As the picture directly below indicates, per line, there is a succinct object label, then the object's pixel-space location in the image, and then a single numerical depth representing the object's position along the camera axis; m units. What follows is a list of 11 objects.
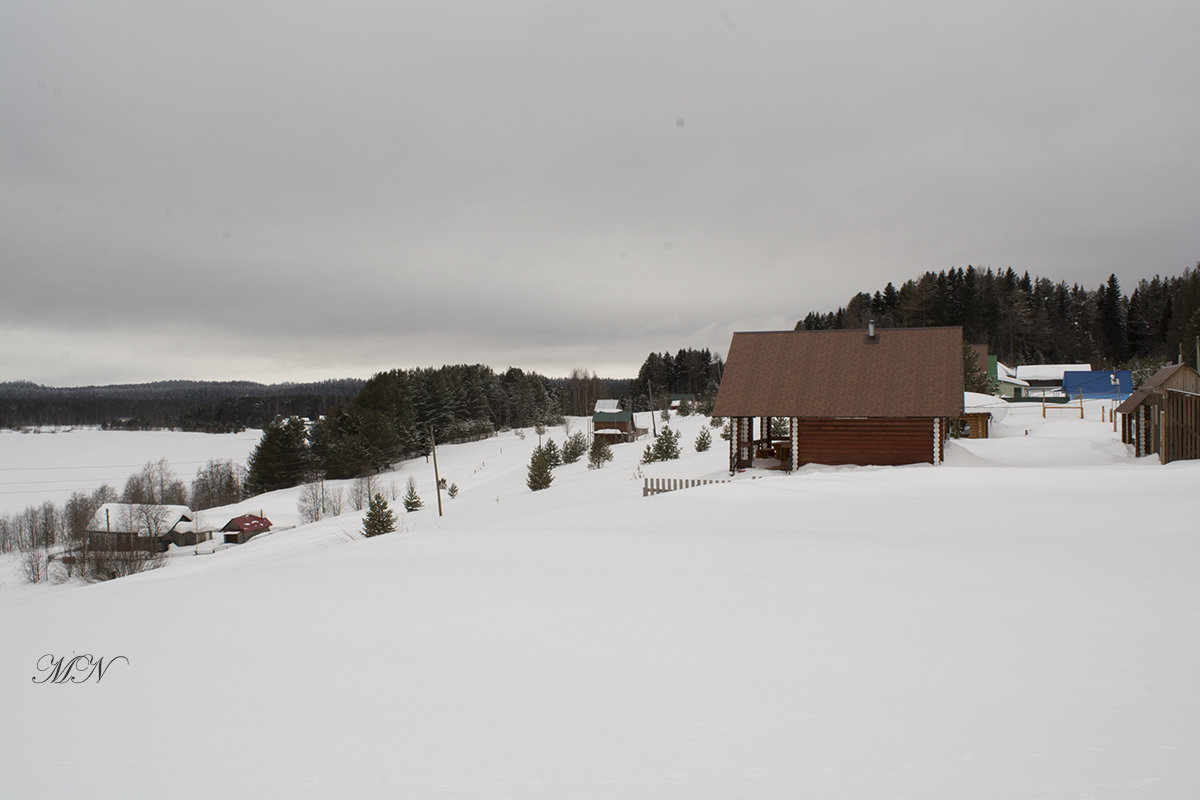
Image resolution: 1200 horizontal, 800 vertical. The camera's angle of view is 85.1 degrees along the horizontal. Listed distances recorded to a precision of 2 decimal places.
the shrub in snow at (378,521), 25.81
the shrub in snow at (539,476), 34.00
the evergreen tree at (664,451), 36.34
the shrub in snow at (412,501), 35.97
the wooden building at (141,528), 44.94
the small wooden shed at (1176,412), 20.98
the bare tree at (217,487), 73.75
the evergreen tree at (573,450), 48.72
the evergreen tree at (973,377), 42.81
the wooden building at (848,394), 23.16
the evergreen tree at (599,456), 39.75
